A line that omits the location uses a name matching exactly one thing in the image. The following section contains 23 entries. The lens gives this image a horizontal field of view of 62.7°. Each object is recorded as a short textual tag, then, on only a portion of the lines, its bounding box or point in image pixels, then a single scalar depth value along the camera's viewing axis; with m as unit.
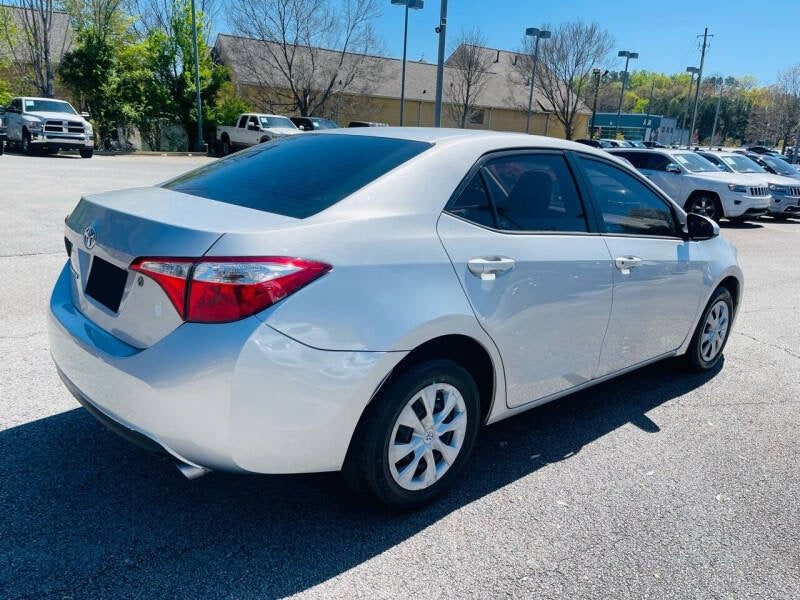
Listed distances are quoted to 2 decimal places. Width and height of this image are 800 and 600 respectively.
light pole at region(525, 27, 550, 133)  37.88
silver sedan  2.36
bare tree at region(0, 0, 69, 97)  32.00
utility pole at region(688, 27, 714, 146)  57.41
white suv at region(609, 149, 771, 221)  15.12
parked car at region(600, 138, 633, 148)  33.65
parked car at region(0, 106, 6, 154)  22.35
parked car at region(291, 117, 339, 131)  29.91
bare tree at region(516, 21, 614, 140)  44.81
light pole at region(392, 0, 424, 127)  25.34
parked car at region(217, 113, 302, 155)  27.96
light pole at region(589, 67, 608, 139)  45.08
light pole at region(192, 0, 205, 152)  29.29
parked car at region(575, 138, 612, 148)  30.59
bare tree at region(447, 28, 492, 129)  47.75
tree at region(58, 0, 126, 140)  29.05
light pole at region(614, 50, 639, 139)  47.96
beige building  38.91
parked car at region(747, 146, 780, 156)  50.16
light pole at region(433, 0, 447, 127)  17.47
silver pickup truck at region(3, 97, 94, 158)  22.78
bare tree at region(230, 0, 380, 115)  37.28
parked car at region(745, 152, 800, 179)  20.44
